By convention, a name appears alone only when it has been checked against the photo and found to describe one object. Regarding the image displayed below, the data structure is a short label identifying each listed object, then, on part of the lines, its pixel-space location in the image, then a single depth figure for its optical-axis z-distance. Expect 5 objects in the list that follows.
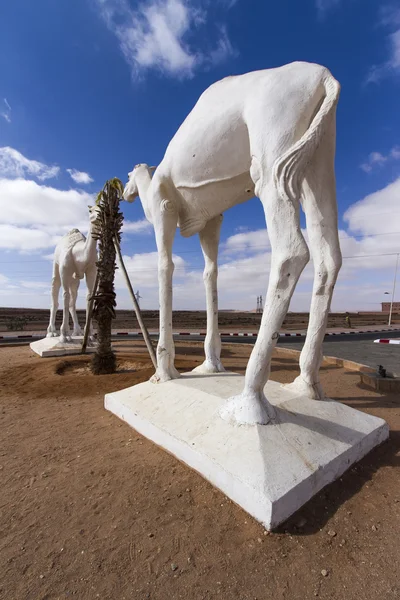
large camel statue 2.49
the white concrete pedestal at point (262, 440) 1.94
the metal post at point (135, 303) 5.09
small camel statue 9.47
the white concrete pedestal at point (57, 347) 8.85
